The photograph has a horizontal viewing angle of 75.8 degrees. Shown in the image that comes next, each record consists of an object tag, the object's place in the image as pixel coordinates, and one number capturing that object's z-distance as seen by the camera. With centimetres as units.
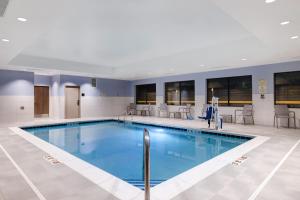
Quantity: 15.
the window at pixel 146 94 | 1225
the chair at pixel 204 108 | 843
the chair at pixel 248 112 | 786
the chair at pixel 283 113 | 697
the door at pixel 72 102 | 1042
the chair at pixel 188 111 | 991
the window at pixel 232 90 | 840
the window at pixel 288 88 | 708
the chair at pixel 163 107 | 1081
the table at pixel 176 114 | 1046
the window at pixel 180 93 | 1032
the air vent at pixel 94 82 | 1119
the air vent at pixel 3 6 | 255
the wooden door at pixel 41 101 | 1142
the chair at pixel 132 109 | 1255
